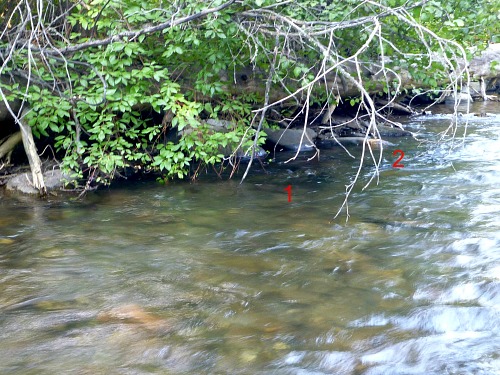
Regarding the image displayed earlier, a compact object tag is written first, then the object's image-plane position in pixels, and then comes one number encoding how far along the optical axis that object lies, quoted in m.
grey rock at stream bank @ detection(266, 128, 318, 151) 12.62
